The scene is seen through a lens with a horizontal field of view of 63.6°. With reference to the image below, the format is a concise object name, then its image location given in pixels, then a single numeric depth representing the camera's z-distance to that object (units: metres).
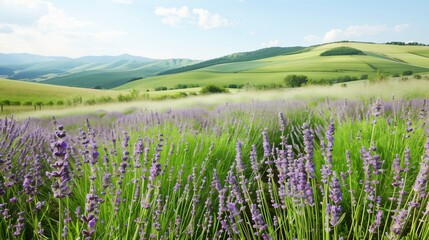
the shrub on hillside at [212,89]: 21.65
